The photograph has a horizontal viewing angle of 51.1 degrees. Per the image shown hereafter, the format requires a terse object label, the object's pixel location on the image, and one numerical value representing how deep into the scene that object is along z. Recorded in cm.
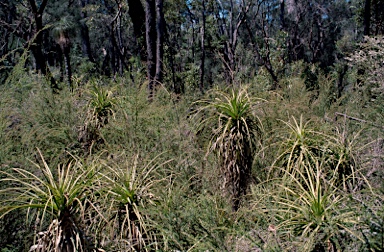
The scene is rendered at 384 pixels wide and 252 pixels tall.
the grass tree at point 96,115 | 679
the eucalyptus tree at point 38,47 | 1061
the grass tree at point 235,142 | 509
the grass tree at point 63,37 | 1925
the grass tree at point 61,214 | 354
